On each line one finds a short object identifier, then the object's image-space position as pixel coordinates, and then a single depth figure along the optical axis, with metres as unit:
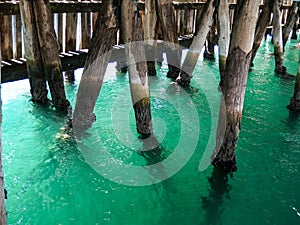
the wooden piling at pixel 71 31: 7.26
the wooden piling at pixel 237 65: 3.81
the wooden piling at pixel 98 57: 4.52
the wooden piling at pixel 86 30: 7.71
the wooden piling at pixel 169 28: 6.95
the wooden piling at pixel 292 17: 10.21
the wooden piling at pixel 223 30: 7.02
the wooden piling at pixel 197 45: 6.77
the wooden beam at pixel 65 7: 5.82
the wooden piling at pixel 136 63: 4.46
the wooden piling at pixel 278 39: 8.41
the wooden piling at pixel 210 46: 11.05
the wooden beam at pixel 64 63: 5.92
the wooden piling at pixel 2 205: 1.71
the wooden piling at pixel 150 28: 7.04
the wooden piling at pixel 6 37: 6.06
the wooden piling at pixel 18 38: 6.37
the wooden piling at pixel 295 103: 6.74
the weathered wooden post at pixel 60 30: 7.00
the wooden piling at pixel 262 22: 6.89
